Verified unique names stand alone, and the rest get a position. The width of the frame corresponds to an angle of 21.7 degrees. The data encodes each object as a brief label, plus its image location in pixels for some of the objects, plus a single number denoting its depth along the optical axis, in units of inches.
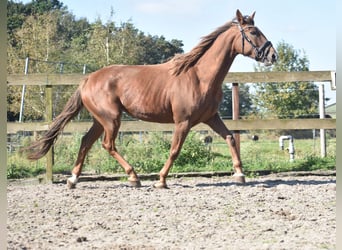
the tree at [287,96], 1638.7
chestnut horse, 449.9
